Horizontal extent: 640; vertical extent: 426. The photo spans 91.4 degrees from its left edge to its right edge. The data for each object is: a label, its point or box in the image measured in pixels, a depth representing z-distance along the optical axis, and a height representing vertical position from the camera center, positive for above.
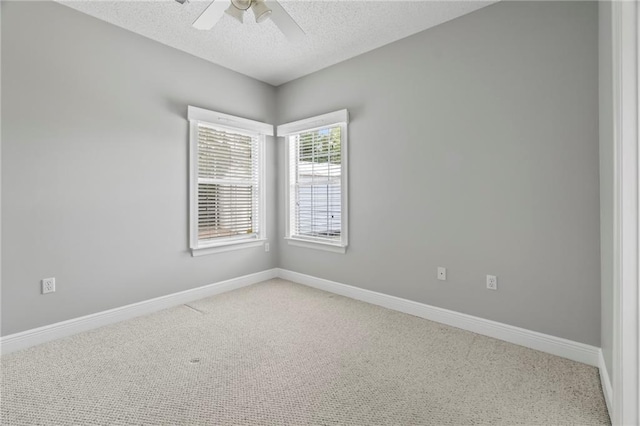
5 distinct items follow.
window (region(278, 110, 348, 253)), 3.60 +0.37
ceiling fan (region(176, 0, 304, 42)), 1.86 +1.24
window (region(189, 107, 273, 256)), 3.46 +0.36
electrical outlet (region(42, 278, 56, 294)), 2.49 -0.58
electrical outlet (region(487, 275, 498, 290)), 2.56 -0.60
